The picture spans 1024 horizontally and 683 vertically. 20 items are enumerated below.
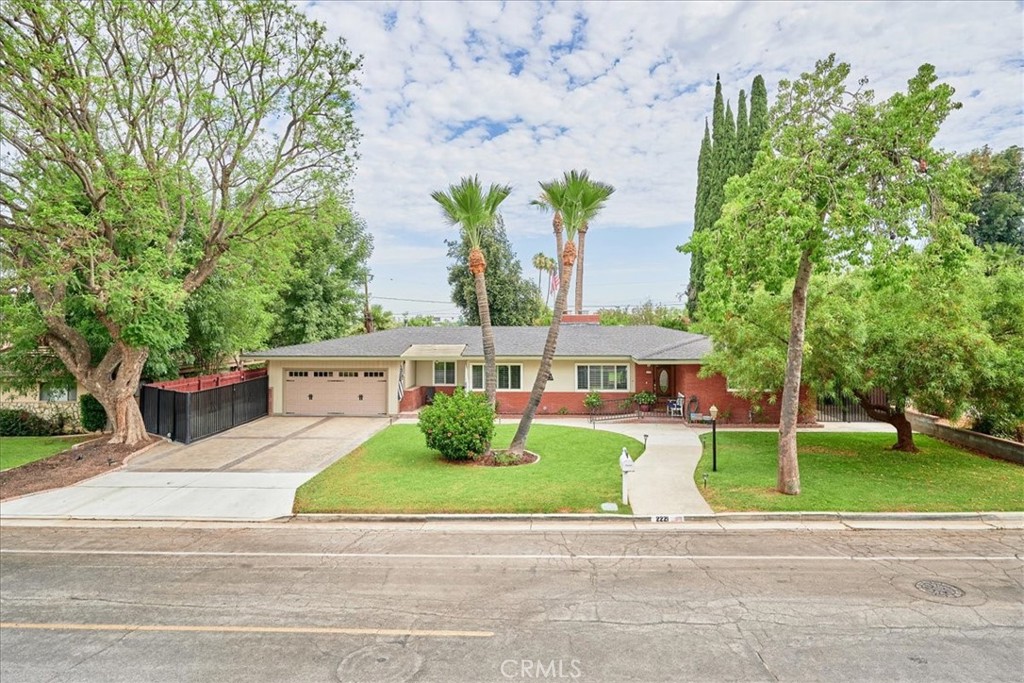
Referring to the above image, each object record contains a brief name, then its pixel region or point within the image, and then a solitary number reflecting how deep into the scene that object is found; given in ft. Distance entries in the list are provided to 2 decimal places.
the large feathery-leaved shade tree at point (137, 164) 49.90
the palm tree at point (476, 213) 50.14
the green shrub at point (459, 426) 51.19
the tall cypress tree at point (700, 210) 161.68
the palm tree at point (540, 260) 232.94
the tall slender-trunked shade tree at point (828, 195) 35.94
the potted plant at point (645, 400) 79.97
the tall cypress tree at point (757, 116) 151.23
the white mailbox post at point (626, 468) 39.91
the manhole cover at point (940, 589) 25.36
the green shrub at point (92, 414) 72.59
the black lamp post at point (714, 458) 48.09
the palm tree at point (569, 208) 48.93
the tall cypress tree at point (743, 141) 150.92
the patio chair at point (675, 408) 77.46
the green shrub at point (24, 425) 76.07
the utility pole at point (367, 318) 152.76
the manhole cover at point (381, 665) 19.15
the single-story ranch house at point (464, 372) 82.64
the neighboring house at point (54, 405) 77.09
